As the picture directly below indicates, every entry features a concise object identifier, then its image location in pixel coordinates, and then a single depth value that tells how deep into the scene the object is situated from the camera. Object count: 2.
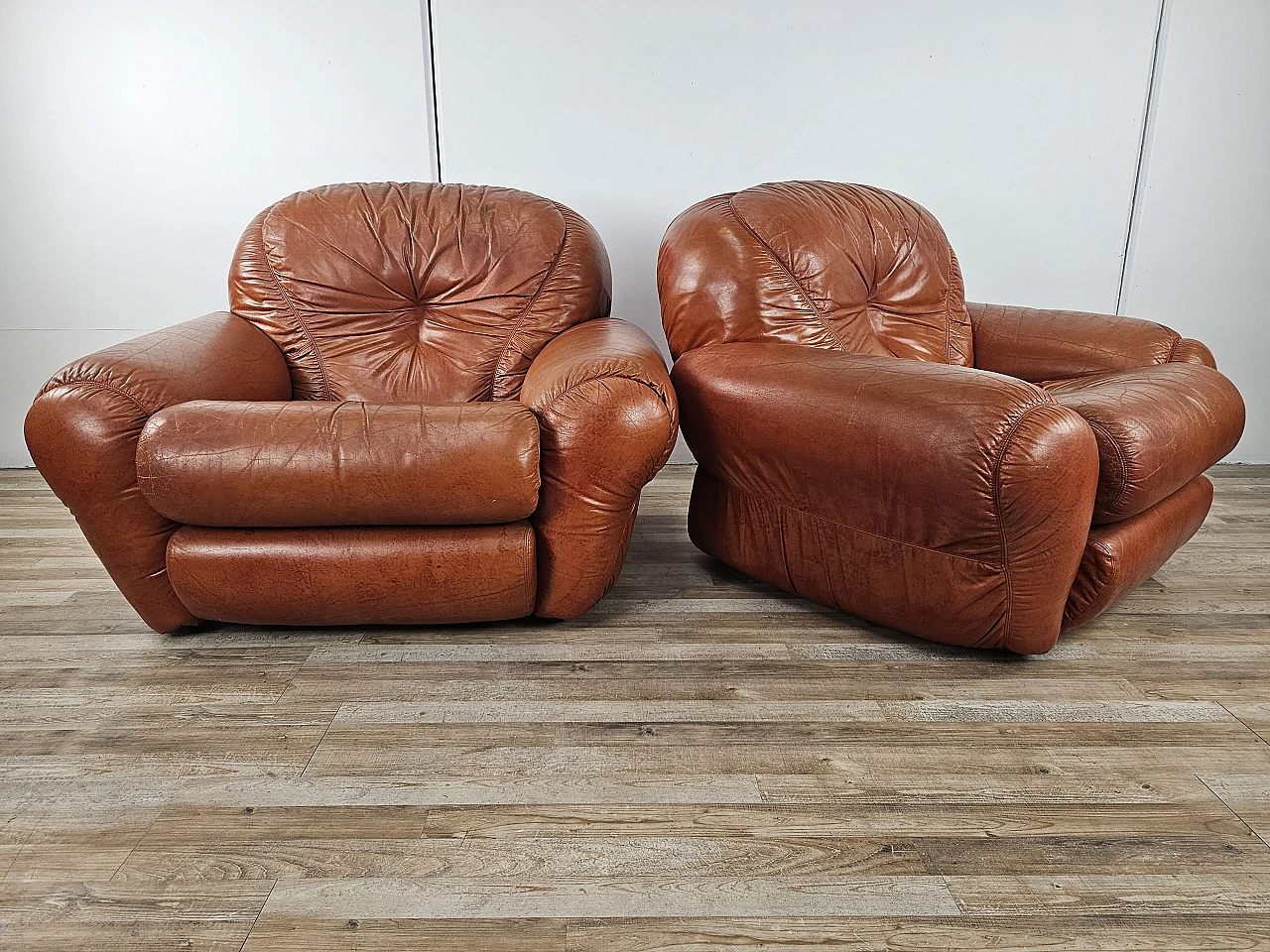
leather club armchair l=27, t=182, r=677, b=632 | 1.77
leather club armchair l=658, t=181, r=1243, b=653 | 1.70
